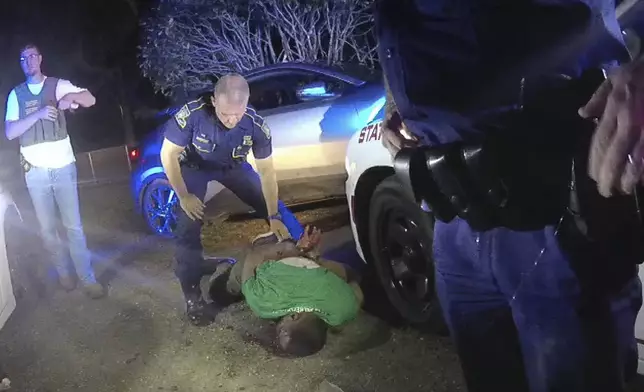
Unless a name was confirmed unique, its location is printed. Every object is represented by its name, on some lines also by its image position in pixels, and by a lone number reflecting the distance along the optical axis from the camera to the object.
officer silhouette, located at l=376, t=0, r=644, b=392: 1.38
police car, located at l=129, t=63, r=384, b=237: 6.12
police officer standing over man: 4.41
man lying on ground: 3.88
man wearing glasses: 4.77
